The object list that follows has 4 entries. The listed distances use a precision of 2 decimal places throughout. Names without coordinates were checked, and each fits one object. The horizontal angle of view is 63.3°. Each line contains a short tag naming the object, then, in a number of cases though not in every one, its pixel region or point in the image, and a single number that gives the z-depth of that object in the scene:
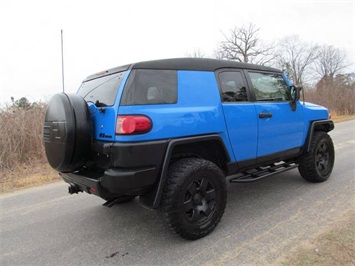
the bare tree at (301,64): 56.34
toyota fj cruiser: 2.83
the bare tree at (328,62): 56.73
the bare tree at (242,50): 46.97
